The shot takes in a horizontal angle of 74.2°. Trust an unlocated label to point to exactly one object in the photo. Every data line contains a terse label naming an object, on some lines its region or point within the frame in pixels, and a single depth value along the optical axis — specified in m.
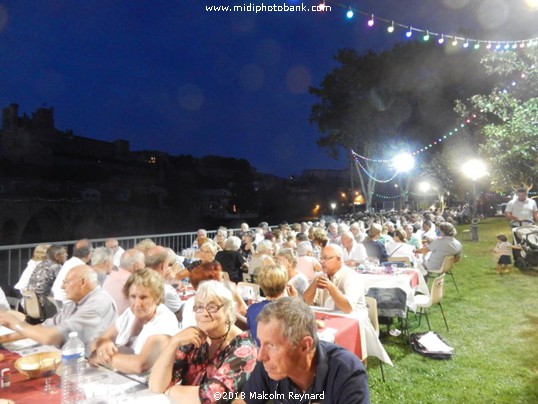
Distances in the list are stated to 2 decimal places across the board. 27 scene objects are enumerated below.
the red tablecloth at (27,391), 1.78
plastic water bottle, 1.85
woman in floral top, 1.84
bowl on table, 1.99
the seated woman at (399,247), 6.84
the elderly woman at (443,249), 6.95
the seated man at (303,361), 1.55
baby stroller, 8.81
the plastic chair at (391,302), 4.33
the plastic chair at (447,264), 6.57
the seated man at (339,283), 3.41
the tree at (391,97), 19.59
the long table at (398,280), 5.16
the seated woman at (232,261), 5.98
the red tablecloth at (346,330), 2.94
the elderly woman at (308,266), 5.43
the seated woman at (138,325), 2.22
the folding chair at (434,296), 4.82
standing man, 9.44
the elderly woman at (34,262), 5.19
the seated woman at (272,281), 2.93
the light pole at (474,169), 13.56
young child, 9.06
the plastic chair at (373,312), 3.64
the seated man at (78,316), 2.54
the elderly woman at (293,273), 4.24
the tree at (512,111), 7.37
